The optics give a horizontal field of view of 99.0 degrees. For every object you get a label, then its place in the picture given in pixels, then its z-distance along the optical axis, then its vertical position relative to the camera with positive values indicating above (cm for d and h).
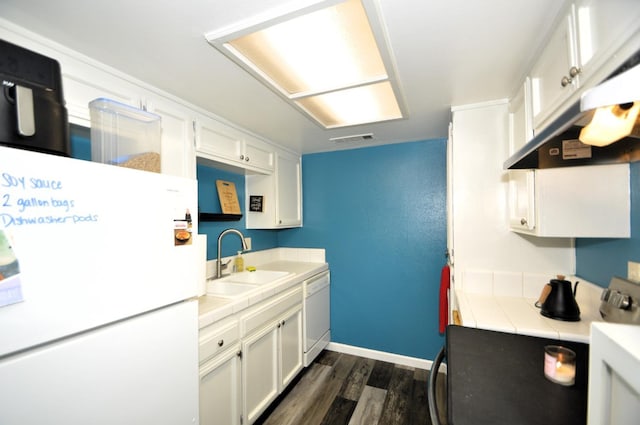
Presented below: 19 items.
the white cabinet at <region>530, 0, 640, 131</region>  66 +47
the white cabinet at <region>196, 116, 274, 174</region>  181 +48
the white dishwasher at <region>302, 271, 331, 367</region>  244 -102
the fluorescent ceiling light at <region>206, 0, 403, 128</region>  102 +70
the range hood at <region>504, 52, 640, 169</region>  43 +18
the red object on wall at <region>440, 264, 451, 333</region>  221 -73
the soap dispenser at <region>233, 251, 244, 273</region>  245 -48
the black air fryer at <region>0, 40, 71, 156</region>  72 +31
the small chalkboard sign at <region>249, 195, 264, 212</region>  265 +7
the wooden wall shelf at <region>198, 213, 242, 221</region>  213 -5
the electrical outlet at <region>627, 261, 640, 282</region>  107 -27
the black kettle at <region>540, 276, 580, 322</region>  132 -48
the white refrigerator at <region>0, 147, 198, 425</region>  63 -23
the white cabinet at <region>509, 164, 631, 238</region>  120 +2
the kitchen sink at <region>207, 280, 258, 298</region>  209 -59
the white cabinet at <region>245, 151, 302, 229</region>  263 +14
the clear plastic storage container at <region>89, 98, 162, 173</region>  110 +32
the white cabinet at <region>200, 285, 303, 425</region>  141 -94
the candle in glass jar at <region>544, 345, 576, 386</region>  86 -52
